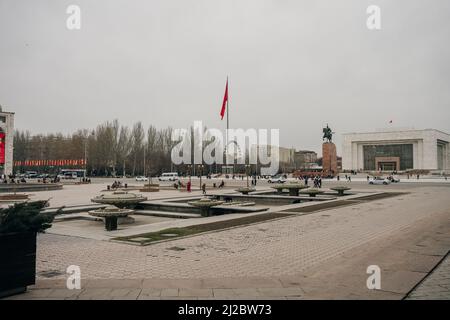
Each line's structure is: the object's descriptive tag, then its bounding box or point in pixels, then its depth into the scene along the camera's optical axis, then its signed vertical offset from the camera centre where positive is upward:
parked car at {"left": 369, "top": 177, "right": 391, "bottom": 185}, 53.81 -1.57
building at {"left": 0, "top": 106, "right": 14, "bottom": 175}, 85.75 +7.47
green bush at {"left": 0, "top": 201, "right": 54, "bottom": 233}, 6.01 -0.82
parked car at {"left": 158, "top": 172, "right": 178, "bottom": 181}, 76.69 -1.41
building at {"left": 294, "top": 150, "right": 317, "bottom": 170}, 175.75 +4.78
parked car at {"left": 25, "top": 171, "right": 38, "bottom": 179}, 95.81 -1.27
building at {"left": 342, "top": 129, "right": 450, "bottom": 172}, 105.38 +6.23
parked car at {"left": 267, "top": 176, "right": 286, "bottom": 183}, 63.55 -1.74
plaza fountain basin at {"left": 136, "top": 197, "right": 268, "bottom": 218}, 19.27 -2.13
